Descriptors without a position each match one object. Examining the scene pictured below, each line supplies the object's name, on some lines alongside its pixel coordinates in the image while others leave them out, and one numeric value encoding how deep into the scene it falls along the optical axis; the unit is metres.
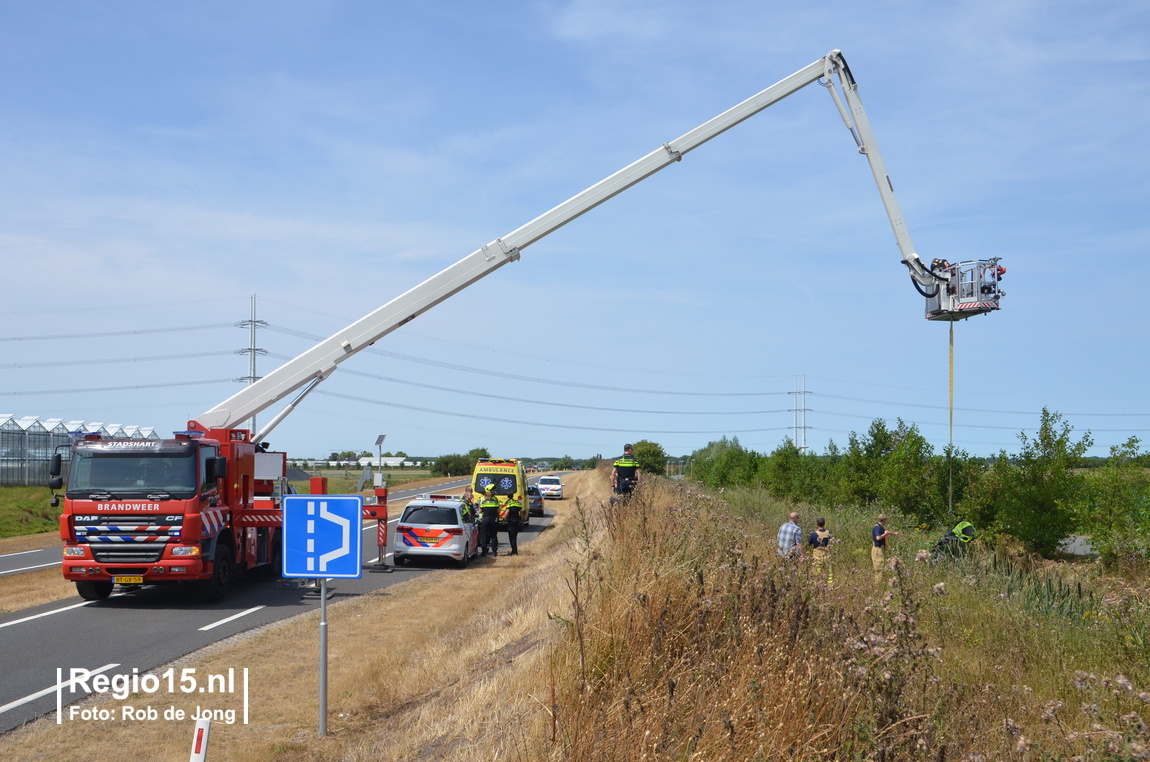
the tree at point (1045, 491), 26.39
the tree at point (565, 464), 156.88
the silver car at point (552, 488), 58.72
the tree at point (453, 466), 102.50
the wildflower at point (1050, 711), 4.32
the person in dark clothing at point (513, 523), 23.72
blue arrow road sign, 7.95
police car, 21.05
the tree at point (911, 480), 30.64
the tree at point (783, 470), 42.88
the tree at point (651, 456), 76.99
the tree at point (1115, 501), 23.12
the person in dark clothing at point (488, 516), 22.98
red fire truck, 14.36
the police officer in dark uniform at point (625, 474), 18.92
